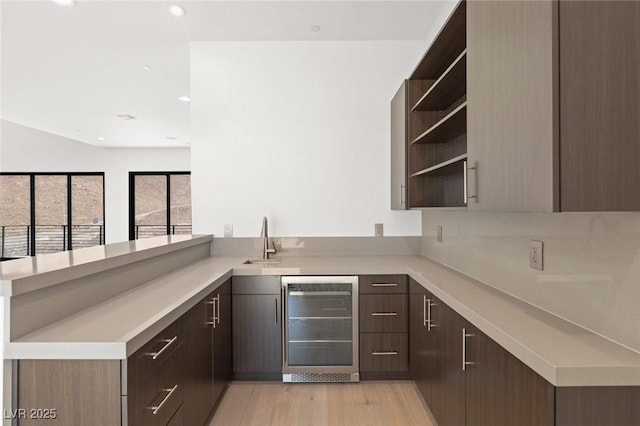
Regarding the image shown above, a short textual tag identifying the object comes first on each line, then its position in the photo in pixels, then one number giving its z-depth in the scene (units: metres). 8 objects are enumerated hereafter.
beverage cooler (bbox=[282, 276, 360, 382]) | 2.70
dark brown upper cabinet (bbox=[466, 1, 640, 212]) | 1.05
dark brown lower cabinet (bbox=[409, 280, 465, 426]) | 1.74
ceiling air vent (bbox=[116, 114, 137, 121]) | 5.60
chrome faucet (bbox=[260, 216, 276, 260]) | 3.14
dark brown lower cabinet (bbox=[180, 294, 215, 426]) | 1.80
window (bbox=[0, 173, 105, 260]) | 7.72
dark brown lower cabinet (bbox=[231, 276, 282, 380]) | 2.69
